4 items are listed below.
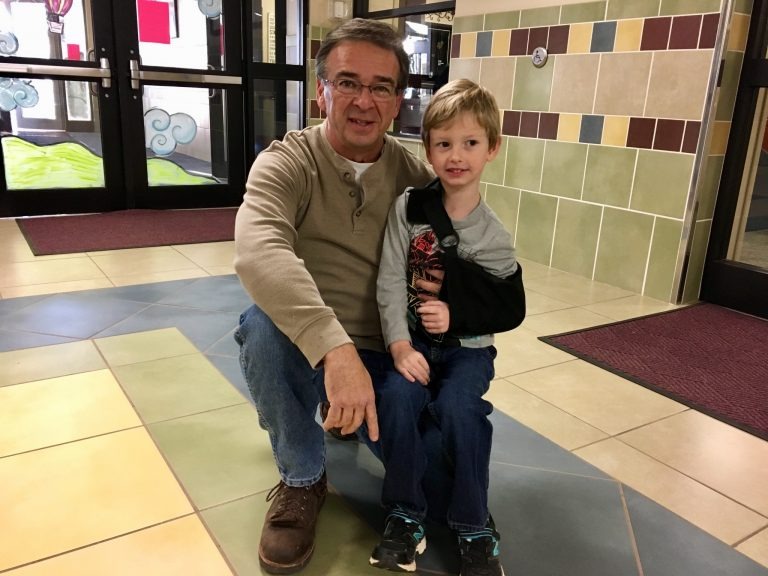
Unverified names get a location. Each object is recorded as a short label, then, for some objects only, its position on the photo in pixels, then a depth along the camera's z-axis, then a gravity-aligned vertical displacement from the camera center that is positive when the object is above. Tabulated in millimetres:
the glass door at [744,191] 2586 -282
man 1063 -288
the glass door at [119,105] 3898 -37
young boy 1113 -453
